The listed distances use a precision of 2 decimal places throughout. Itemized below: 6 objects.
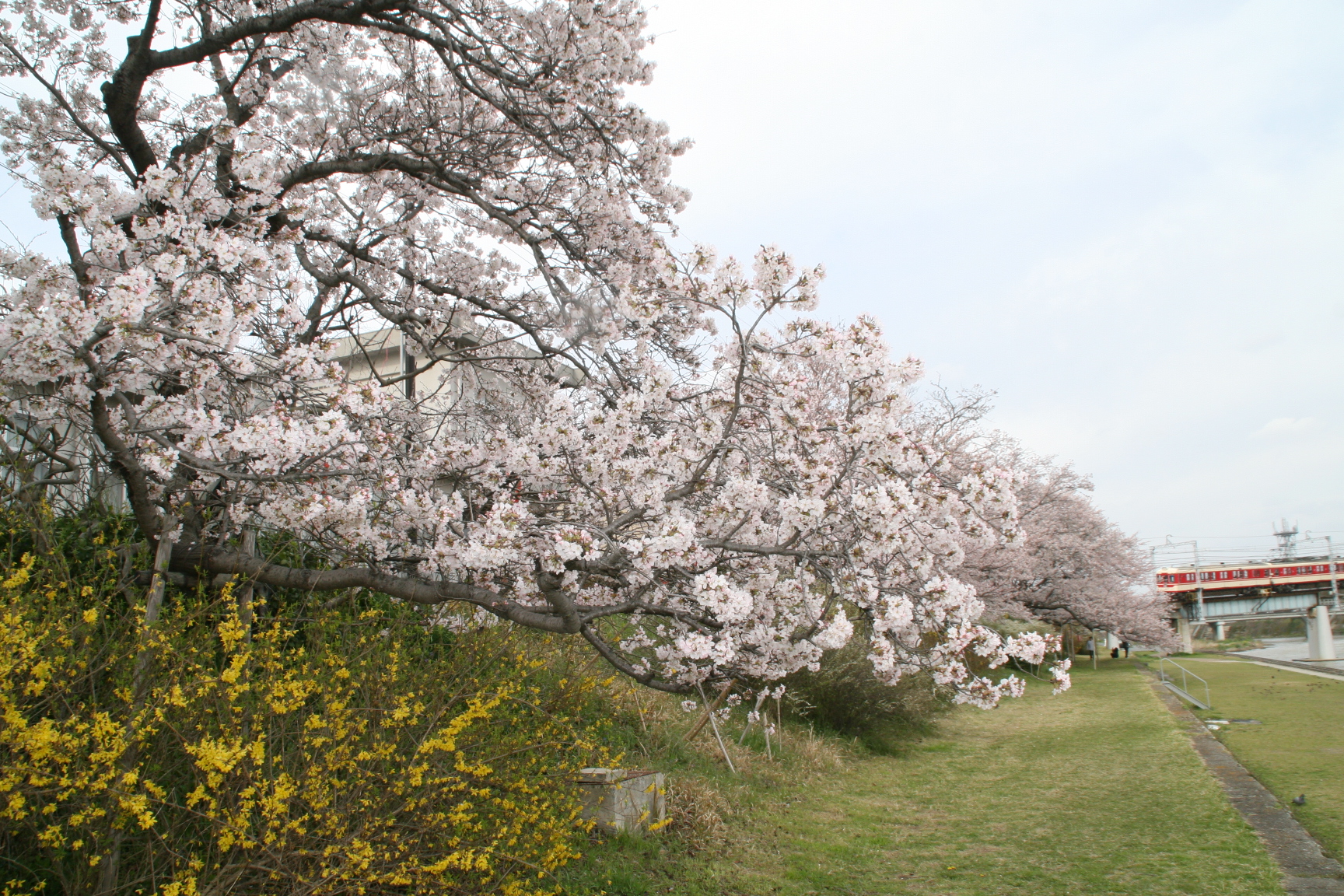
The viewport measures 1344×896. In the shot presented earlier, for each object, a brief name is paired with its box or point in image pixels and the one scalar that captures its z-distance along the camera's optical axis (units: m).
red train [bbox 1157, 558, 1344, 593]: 36.91
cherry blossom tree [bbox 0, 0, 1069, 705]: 3.76
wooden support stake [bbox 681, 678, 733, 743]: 7.49
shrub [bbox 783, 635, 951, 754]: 9.82
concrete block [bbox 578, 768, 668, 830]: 5.39
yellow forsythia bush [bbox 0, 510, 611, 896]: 2.75
